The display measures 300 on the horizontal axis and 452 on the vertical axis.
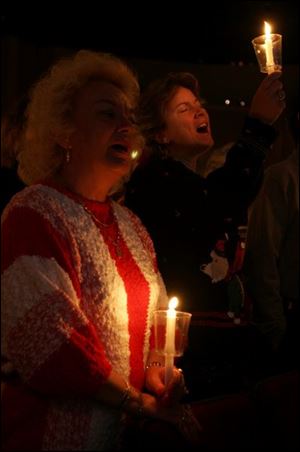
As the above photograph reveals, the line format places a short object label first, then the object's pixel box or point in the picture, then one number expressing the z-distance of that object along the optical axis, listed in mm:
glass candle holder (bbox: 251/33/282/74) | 2873
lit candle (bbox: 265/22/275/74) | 2864
